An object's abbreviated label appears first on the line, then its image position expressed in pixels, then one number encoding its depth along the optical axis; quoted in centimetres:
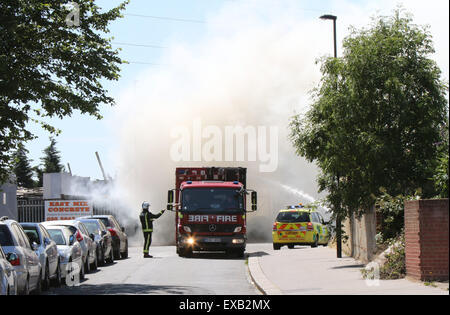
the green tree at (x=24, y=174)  9518
